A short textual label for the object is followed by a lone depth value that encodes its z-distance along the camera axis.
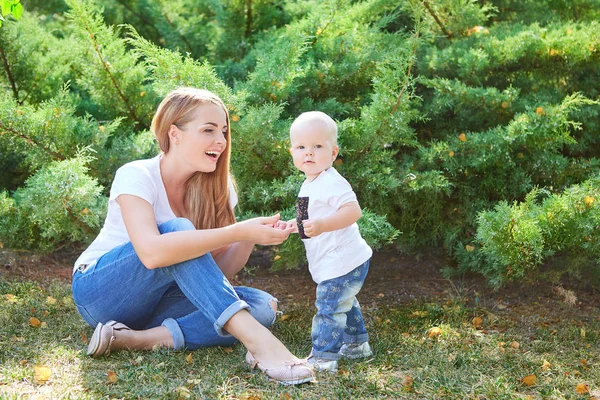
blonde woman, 2.39
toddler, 2.45
